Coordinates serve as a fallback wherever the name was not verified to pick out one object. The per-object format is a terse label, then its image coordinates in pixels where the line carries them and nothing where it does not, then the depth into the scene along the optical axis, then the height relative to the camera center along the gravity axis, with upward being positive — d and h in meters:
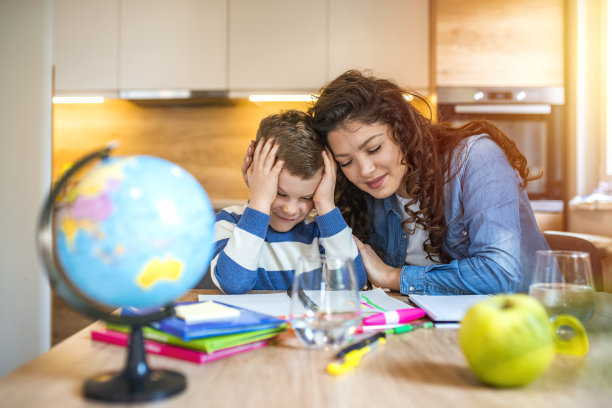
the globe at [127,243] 0.51 -0.03
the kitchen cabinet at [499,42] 2.83 +0.95
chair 1.51 -0.11
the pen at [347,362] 0.59 -0.18
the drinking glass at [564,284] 0.71 -0.10
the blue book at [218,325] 0.64 -0.16
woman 1.22 +0.06
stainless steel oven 2.84 +0.54
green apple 0.53 -0.14
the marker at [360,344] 0.63 -0.18
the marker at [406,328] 0.79 -0.19
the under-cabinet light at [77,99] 3.19 +0.71
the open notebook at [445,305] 0.84 -0.18
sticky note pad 0.69 -0.15
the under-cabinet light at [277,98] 3.08 +0.69
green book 0.64 -0.17
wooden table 0.51 -0.19
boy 1.24 -0.02
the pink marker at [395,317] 0.81 -0.18
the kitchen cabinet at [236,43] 3.01 +1.01
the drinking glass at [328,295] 0.66 -0.11
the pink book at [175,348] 0.63 -0.18
